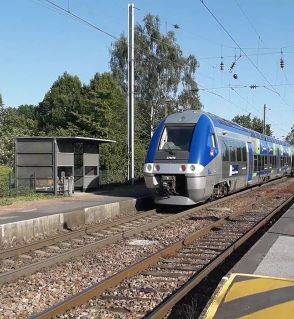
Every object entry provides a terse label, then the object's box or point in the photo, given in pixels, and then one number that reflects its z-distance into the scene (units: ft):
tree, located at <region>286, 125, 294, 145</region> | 489.26
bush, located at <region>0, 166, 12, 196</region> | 61.57
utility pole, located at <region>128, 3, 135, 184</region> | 83.87
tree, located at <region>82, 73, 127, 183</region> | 145.38
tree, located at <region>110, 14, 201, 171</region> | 158.51
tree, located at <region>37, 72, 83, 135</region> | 192.24
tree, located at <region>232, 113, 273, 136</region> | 339.98
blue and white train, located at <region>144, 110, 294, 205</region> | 53.98
